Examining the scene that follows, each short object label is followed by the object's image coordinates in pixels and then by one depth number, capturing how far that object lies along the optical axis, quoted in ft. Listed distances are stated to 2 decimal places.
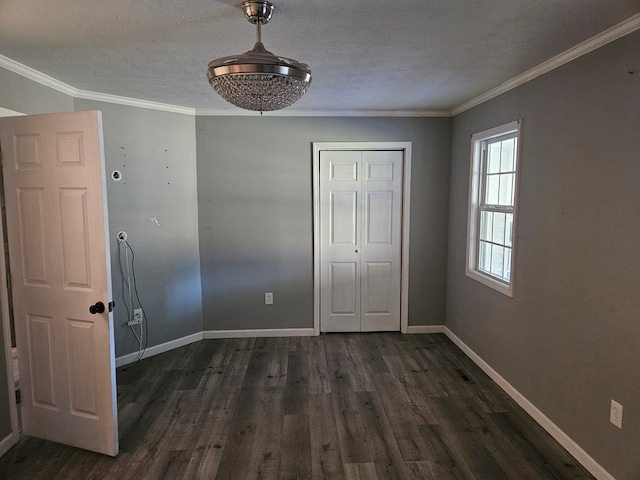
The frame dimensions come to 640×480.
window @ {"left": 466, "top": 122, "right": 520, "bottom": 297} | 9.85
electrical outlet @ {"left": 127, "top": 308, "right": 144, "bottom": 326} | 11.53
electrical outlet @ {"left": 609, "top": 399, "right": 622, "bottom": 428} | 6.40
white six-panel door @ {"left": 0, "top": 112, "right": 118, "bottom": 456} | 6.94
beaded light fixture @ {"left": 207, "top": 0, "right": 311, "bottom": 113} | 4.29
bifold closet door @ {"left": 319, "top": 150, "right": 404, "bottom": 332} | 13.29
